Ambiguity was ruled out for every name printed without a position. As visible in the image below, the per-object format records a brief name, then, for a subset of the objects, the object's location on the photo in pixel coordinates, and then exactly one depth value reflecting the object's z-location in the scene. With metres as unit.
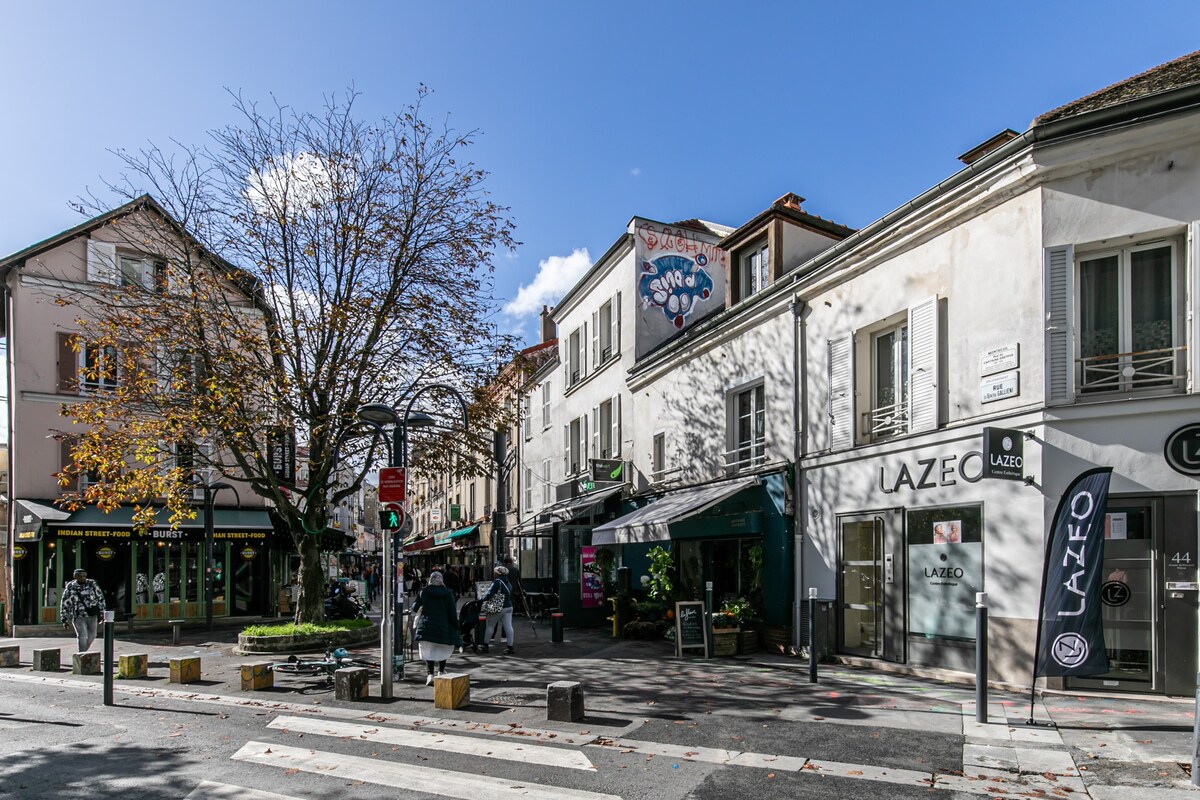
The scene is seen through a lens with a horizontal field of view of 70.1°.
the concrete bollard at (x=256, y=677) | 11.04
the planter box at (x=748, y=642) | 13.48
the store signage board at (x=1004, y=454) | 9.26
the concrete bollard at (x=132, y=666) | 12.32
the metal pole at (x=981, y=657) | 7.73
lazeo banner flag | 7.55
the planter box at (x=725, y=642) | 13.21
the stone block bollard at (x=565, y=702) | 8.51
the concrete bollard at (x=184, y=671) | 11.88
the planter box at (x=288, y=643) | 15.15
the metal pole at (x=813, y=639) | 9.91
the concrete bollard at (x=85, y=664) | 13.06
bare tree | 15.10
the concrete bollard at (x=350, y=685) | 10.09
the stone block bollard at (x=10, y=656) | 14.24
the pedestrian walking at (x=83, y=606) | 14.59
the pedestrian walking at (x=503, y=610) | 14.55
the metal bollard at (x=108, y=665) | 10.12
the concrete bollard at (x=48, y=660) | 13.47
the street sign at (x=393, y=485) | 11.14
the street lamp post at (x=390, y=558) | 10.04
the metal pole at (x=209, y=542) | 19.22
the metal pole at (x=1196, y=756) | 5.88
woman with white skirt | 10.98
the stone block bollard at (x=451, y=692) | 9.40
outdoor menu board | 13.08
